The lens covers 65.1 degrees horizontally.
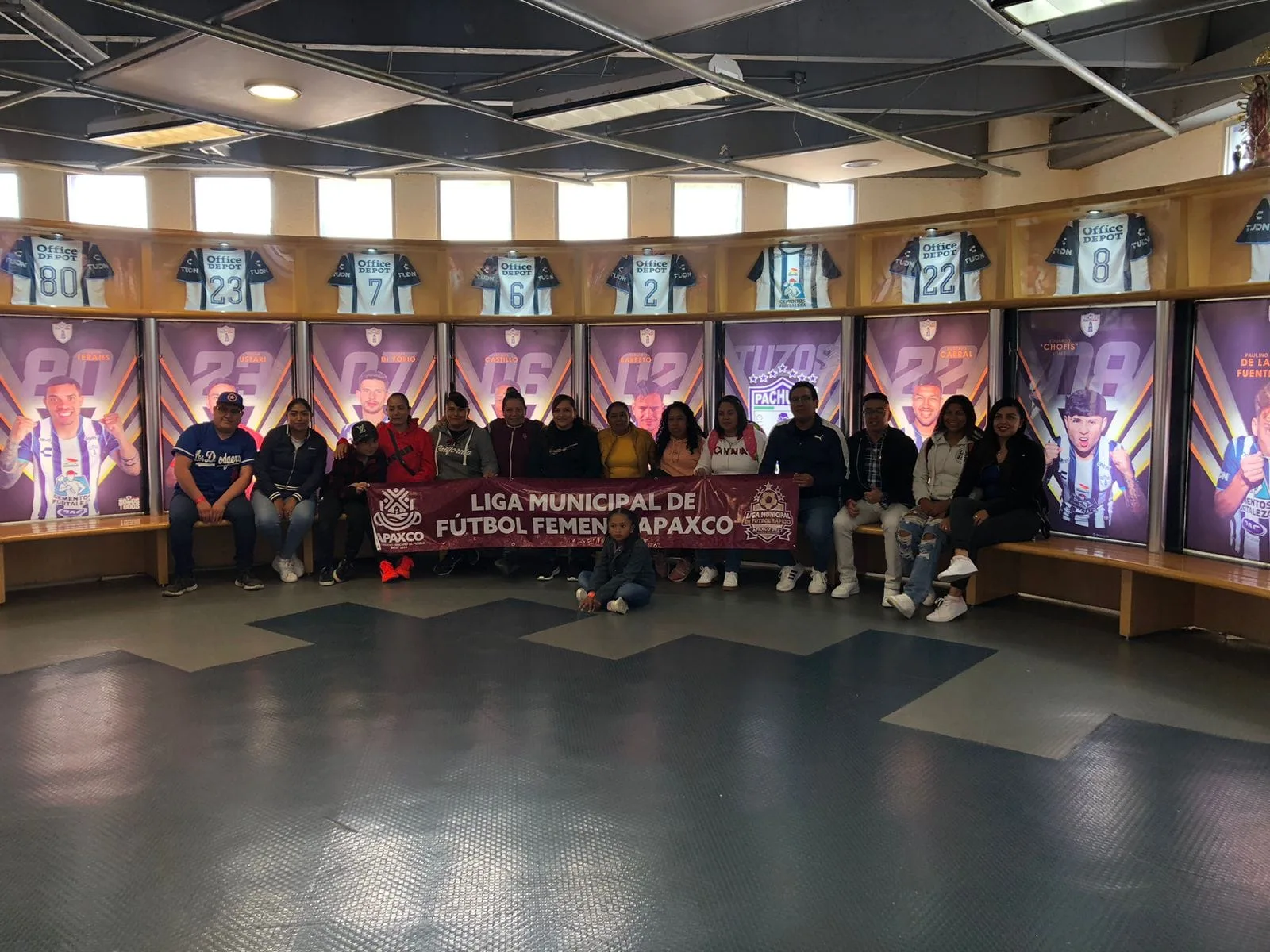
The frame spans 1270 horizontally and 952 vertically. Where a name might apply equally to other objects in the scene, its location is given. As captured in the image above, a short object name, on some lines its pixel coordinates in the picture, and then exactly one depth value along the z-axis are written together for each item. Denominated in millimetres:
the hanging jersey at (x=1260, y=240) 6445
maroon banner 8016
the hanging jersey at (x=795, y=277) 8961
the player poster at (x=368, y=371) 9469
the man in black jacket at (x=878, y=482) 7852
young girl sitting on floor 7105
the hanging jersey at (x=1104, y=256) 7152
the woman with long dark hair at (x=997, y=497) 6941
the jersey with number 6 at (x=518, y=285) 9758
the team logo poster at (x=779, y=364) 8938
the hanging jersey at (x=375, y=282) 9508
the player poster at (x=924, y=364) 8133
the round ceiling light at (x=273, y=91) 6250
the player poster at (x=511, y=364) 9789
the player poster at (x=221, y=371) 8891
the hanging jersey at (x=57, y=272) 8234
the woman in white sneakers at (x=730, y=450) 8195
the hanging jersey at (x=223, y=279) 9008
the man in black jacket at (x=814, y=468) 7883
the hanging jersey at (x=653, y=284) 9547
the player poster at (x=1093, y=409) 7125
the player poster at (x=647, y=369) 9539
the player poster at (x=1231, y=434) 6395
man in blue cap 7875
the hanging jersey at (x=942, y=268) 8164
